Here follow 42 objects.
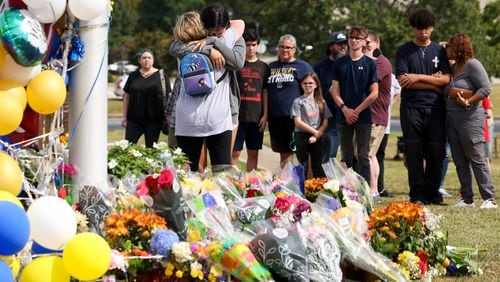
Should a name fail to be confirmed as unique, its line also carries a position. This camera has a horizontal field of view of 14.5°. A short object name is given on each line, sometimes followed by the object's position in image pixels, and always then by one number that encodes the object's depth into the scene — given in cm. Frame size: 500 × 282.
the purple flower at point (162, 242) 1085
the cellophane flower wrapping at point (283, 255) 1081
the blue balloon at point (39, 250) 1071
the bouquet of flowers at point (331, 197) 1337
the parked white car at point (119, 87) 8707
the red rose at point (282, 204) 1241
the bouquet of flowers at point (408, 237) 1247
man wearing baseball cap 2235
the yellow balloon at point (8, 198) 1018
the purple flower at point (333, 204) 1331
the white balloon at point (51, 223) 1039
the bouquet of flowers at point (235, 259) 1066
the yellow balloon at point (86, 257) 1007
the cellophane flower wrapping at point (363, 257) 1132
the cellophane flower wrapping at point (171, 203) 1129
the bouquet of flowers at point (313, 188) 1472
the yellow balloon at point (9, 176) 1056
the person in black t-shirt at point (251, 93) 2183
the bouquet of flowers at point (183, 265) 1075
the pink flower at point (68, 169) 1222
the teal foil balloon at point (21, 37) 1051
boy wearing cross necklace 2073
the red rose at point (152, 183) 1131
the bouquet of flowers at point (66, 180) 1221
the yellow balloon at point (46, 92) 1104
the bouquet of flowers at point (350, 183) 1420
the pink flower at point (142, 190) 1154
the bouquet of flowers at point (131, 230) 1100
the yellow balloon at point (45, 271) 1025
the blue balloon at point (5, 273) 975
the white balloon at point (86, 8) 1134
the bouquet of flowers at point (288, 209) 1182
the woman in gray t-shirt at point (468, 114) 2004
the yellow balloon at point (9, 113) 1053
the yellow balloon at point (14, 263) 1035
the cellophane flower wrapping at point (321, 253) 1093
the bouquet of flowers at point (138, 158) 1493
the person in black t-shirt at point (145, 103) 2501
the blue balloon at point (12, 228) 983
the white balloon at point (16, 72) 1096
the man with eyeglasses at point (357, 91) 2126
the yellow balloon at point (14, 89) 1096
